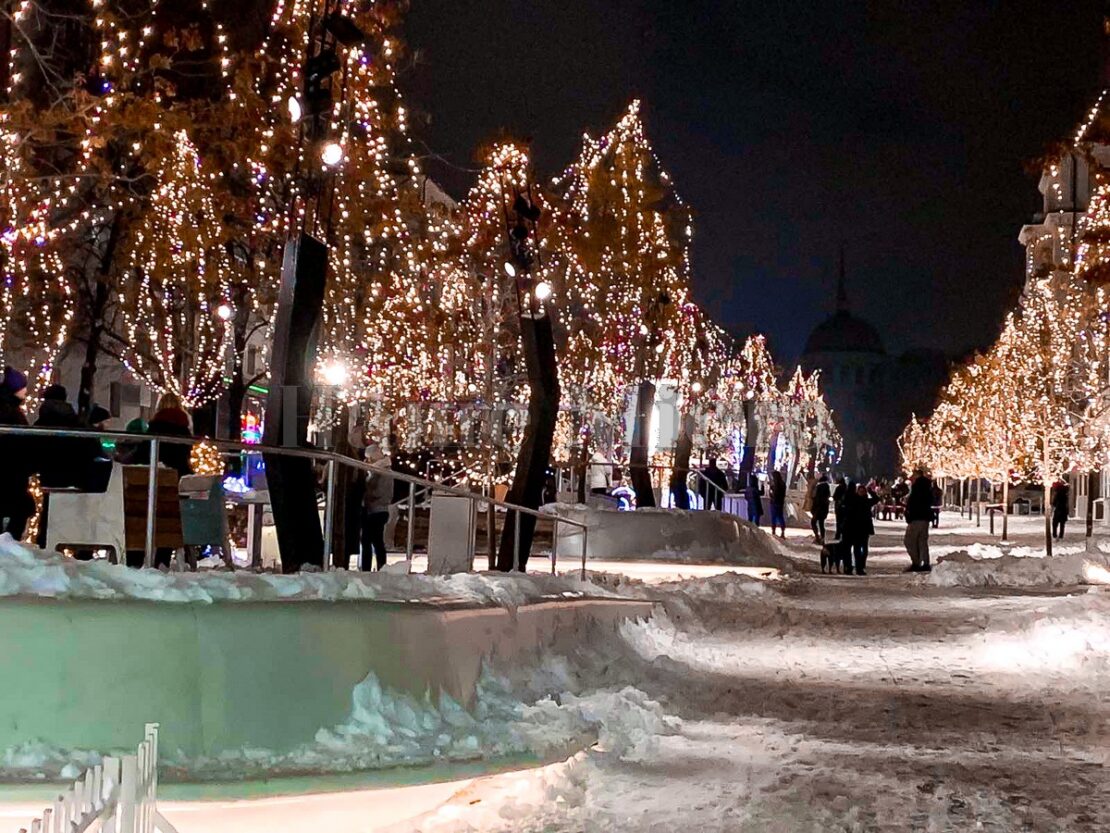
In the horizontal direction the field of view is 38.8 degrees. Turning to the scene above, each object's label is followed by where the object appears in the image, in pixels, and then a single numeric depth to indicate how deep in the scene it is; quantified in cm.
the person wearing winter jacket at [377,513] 1903
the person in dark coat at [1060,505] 4416
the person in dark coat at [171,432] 1283
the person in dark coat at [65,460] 1105
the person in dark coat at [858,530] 3183
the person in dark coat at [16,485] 1125
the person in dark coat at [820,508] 4191
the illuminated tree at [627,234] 4000
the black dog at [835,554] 3216
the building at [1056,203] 2361
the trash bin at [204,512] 1242
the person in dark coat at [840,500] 3263
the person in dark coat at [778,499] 4428
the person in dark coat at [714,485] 4013
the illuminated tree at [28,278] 2162
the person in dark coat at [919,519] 3133
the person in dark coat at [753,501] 4194
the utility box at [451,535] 1466
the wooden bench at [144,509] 1027
